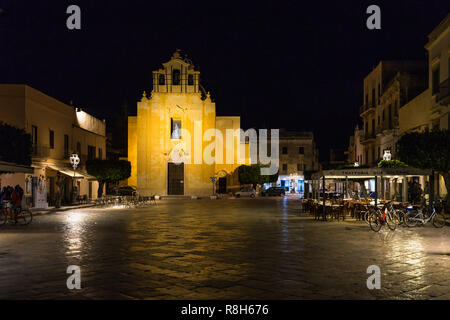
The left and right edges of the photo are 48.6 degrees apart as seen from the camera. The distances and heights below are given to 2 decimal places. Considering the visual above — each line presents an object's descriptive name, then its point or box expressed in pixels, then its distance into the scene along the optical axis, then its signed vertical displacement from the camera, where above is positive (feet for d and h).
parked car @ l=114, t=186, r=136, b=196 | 169.25 -3.69
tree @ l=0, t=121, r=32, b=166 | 79.61 +5.63
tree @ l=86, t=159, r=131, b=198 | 129.08 +2.68
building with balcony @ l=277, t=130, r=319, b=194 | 246.27 +11.58
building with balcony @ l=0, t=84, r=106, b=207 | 98.99 +9.93
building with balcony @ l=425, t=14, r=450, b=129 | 81.05 +18.20
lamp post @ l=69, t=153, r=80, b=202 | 104.68 +4.35
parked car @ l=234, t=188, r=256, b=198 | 178.06 -5.16
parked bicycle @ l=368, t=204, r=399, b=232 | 52.06 -4.33
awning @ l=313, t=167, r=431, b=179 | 62.69 +0.75
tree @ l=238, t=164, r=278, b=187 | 185.57 +1.70
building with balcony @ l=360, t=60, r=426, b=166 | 116.23 +20.18
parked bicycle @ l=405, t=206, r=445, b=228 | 55.36 -4.58
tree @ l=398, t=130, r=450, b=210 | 66.95 +3.62
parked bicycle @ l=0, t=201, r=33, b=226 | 59.36 -4.21
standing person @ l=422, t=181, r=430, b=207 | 73.31 -1.83
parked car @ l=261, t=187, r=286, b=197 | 192.54 -5.23
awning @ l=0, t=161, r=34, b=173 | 61.72 +1.54
